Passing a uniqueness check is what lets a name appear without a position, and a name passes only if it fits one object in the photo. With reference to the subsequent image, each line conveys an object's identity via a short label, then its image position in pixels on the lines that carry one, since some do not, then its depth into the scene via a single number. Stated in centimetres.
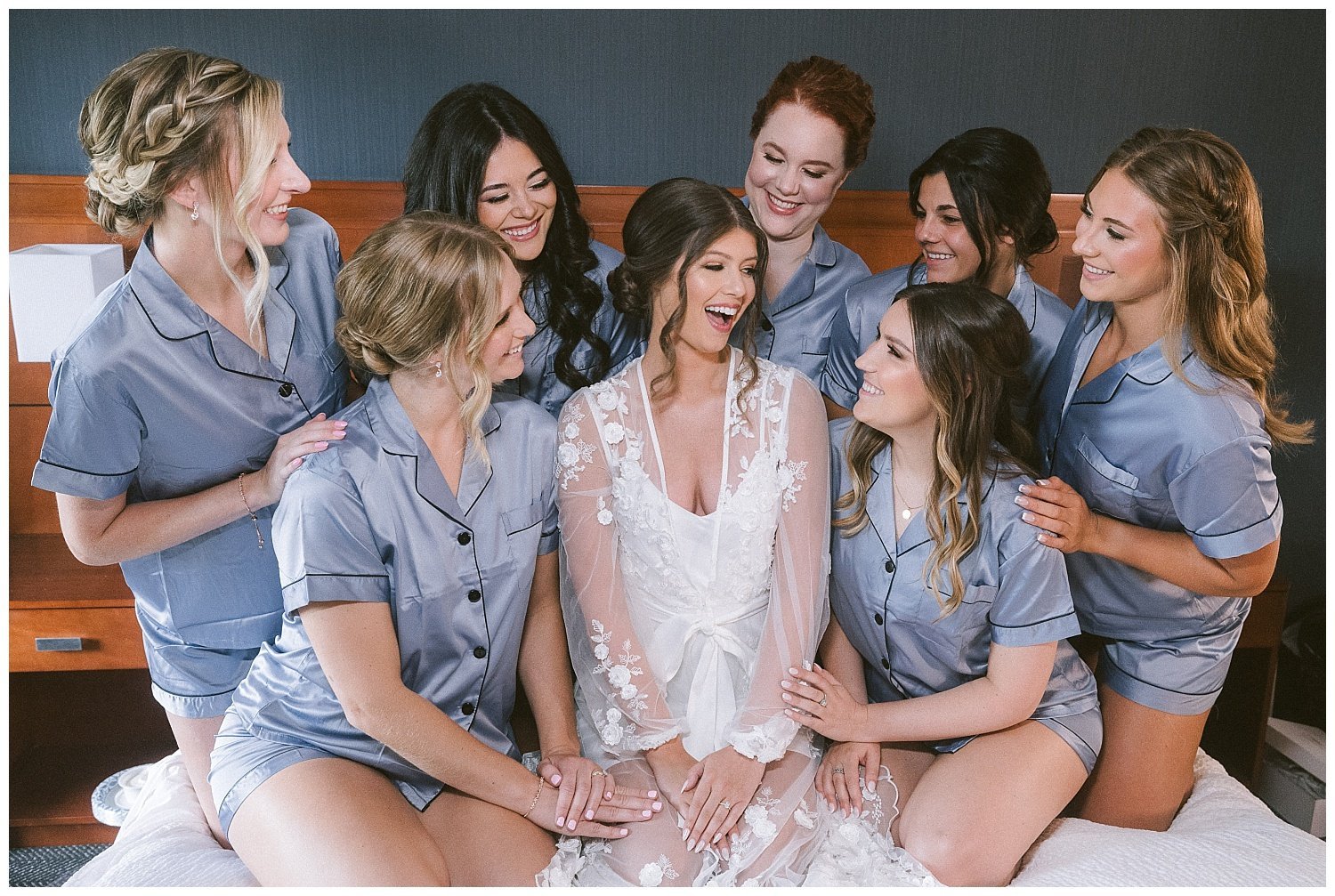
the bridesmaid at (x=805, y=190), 231
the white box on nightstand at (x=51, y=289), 242
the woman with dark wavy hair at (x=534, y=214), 208
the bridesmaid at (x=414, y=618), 170
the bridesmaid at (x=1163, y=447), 187
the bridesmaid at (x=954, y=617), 188
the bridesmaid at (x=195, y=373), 171
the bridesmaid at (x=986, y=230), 220
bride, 196
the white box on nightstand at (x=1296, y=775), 275
